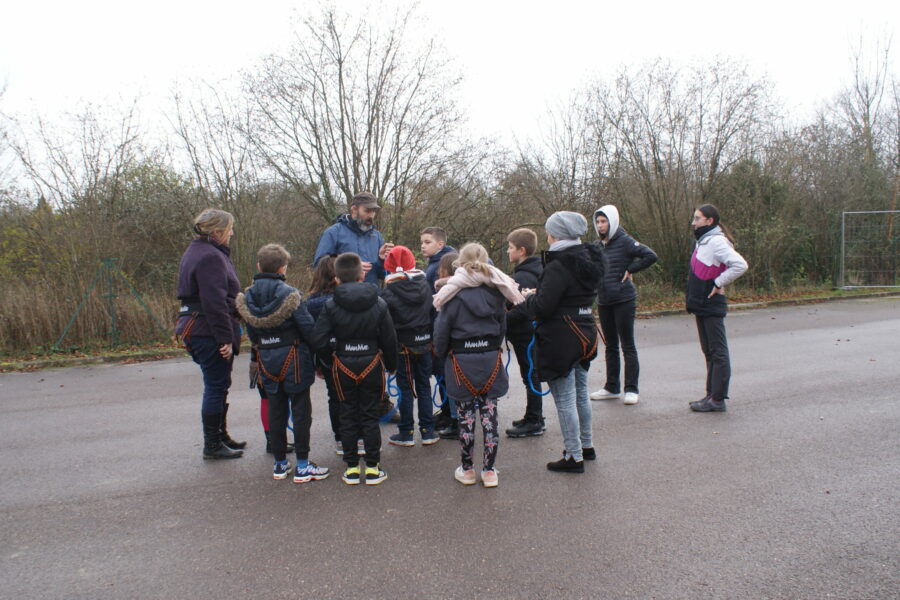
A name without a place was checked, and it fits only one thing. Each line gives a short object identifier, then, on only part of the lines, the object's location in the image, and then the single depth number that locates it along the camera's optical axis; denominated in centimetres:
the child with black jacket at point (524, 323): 486
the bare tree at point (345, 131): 1470
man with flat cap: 594
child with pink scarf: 425
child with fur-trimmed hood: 443
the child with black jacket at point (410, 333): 498
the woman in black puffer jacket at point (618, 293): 632
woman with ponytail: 585
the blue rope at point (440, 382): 557
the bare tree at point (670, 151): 1670
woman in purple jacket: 471
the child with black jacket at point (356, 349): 437
